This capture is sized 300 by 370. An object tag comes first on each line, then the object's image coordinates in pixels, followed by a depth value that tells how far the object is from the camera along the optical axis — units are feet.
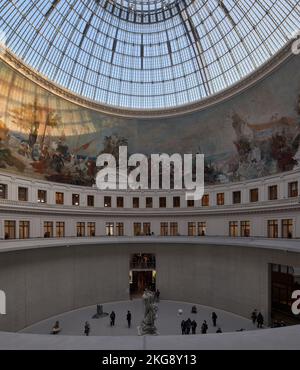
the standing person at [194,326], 83.38
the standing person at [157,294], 121.94
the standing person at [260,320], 86.33
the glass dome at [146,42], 110.01
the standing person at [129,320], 91.50
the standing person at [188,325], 82.42
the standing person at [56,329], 84.48
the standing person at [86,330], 82.17
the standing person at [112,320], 92.66
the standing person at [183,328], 82.51
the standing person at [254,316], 90.79
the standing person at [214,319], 93.18
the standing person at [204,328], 80.86
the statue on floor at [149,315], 61.26
